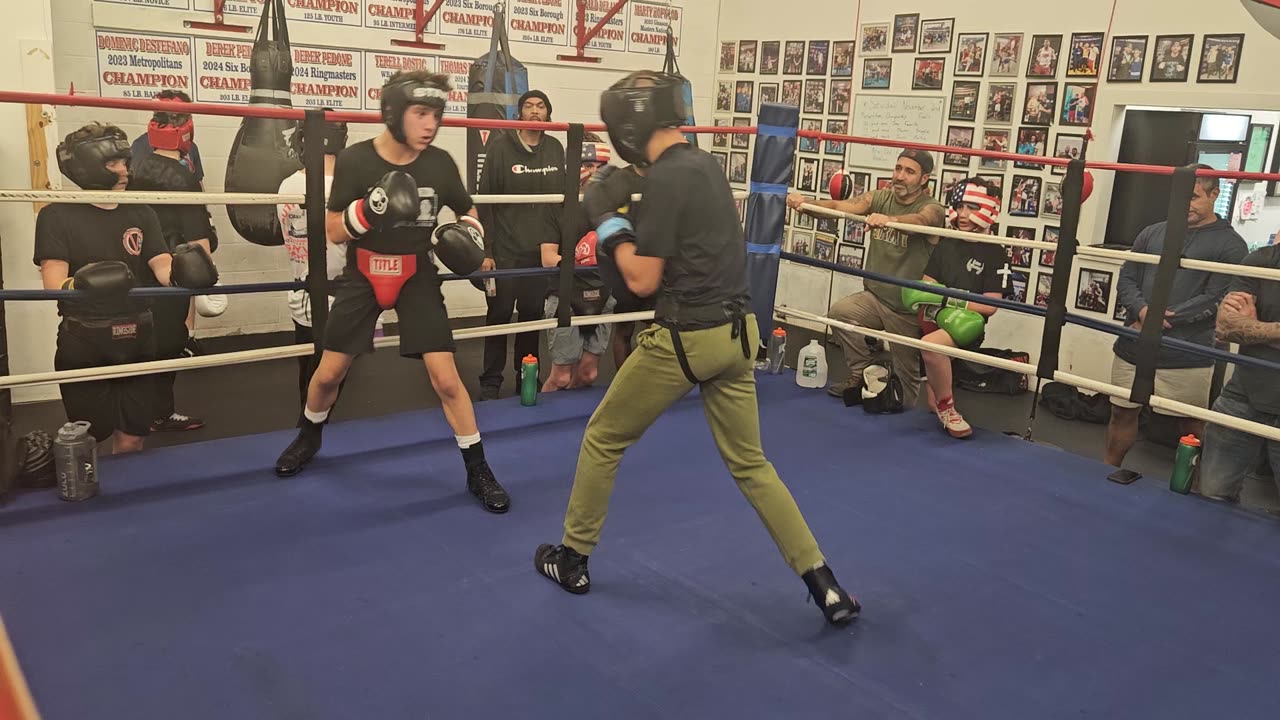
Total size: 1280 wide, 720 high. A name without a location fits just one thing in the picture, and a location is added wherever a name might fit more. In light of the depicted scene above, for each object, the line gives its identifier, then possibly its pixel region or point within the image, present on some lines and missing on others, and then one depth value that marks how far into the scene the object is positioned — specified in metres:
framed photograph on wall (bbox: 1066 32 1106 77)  5.51
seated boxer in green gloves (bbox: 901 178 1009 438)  4.03
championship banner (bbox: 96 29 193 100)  5.23
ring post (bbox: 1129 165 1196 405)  3.22
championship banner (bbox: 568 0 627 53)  7.12
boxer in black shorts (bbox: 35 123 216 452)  3.09
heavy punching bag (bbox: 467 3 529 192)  5.86
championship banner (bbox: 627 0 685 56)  7.43
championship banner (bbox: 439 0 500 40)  6.48
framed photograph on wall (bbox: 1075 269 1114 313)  5.68
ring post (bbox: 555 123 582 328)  3.78
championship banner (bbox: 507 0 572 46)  6.80
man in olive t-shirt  4.31
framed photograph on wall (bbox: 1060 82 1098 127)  5.59
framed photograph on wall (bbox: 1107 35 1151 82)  5.33
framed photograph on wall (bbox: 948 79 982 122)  6.13
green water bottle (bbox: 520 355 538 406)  4.10
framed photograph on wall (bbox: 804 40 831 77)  7.02
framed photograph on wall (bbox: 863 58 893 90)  6.62
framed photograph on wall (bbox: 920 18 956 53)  6.23
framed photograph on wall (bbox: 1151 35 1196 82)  5.16
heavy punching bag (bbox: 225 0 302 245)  5.15
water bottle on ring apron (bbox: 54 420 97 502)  2.86
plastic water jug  4.63
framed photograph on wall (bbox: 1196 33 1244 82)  4.95
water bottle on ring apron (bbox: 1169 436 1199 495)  3.49
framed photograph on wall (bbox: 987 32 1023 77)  5.88
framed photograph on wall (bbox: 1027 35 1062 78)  5.71
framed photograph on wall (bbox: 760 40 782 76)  7.39
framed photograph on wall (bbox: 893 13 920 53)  6.41
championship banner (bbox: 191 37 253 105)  5.57
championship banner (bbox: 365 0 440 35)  6.16
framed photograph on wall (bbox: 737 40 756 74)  7.59
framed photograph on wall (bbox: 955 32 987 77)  6.05
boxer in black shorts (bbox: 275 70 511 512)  2.86
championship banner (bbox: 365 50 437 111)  6.23
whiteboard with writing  6.37
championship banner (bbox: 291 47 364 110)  5.96
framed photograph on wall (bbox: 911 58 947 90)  6.30
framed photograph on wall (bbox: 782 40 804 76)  7.21
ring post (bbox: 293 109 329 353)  3.15
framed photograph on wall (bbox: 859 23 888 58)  6.62
